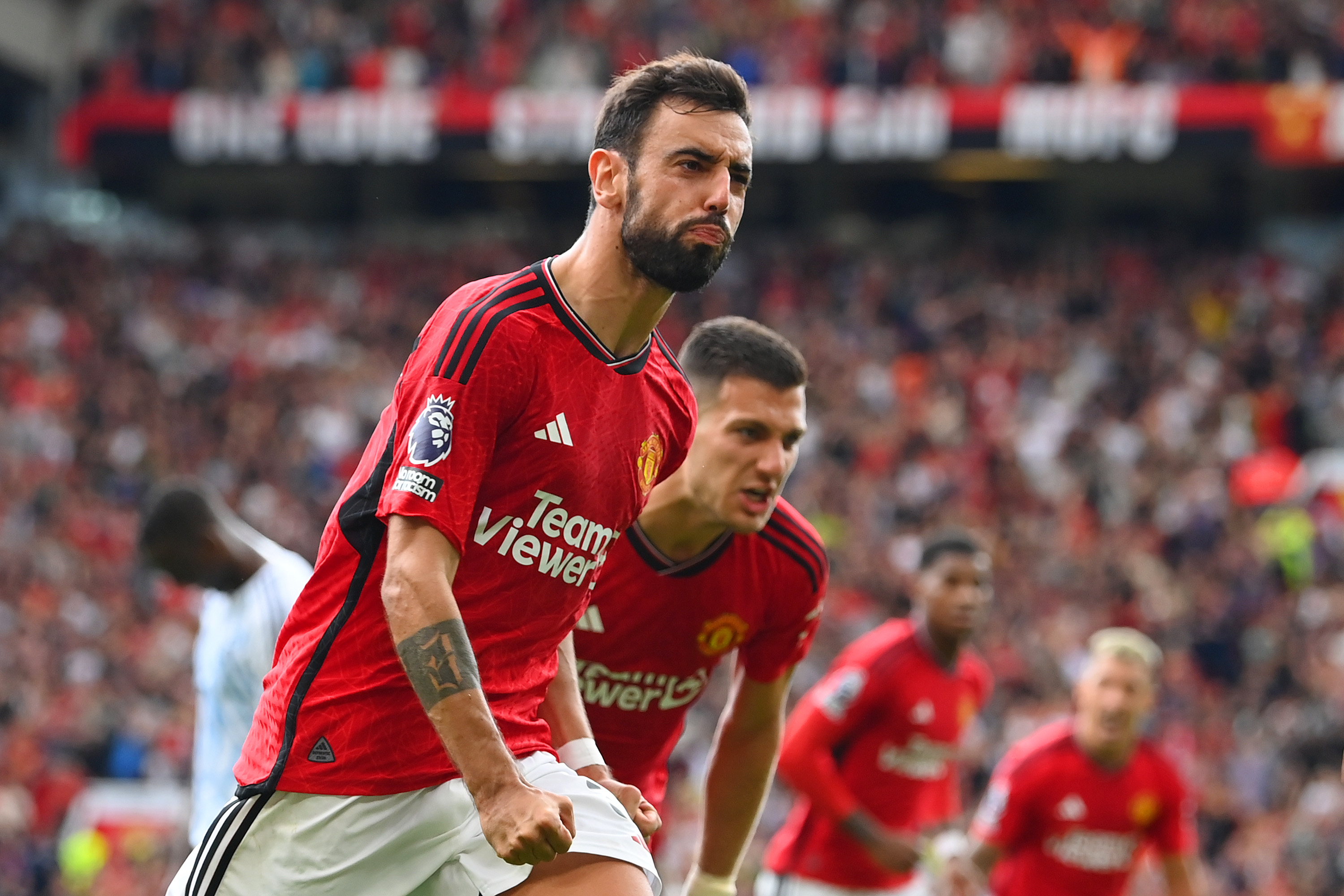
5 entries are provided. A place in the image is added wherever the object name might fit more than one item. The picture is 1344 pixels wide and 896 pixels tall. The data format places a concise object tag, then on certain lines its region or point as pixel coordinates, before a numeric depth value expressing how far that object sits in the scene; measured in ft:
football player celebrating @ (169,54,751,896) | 20.53
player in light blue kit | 38.65
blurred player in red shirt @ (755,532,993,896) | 46.06
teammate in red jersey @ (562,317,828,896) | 29.22
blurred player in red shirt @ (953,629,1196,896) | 49.03
